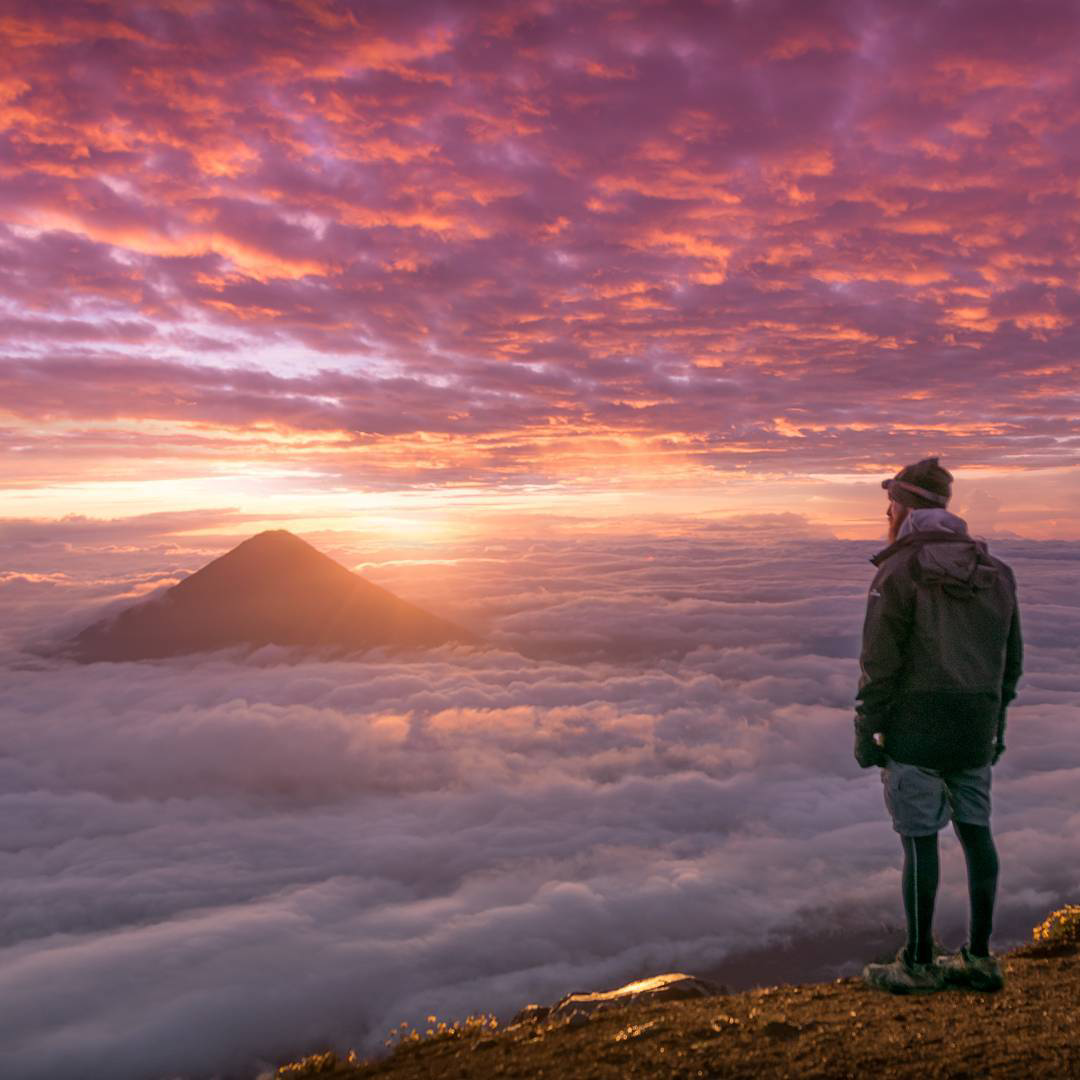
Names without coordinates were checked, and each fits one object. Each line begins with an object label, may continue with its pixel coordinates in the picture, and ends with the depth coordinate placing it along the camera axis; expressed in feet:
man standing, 15.47
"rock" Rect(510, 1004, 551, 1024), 23.49
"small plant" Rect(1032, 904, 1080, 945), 20.97
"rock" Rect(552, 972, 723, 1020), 22.80
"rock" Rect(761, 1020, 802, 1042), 14.84
